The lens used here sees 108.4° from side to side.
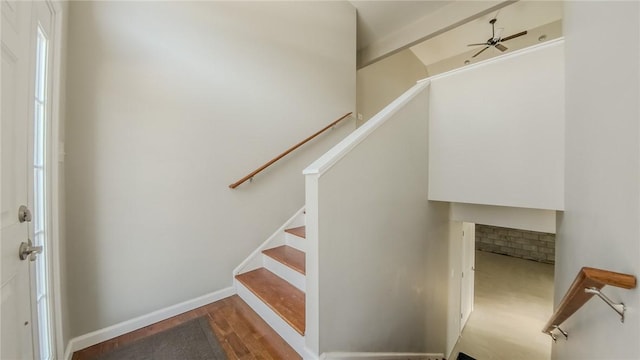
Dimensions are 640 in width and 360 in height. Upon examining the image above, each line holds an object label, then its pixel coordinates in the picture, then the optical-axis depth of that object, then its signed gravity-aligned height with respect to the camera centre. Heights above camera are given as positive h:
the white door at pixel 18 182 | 0.81 -0.02
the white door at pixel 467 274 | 3.89 -1.79
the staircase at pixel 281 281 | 1.57 -0.93
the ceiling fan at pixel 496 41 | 3.45 +2.05
